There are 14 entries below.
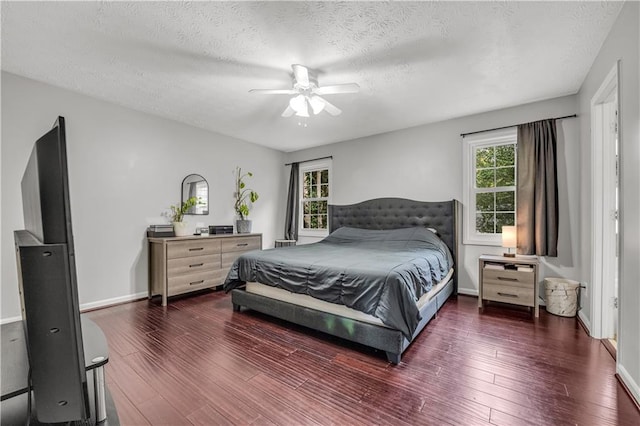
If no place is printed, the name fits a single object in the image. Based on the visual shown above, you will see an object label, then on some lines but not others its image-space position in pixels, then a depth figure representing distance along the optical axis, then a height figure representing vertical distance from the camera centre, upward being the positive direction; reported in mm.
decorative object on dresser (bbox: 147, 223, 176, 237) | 3779 -272
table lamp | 3277 -357
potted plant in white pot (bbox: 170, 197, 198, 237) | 3949 -67
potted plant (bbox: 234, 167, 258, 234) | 4820 +176
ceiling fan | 2518 +1115
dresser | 3592 -715
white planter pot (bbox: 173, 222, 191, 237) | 3936 -249
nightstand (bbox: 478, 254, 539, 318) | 3066 -840
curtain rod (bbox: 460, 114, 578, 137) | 3254 +1043
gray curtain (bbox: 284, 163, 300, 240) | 5797 +65
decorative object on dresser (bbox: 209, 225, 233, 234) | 4316 -298
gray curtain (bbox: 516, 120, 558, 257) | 3307 +199
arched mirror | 4324 +297
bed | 2174 -658
